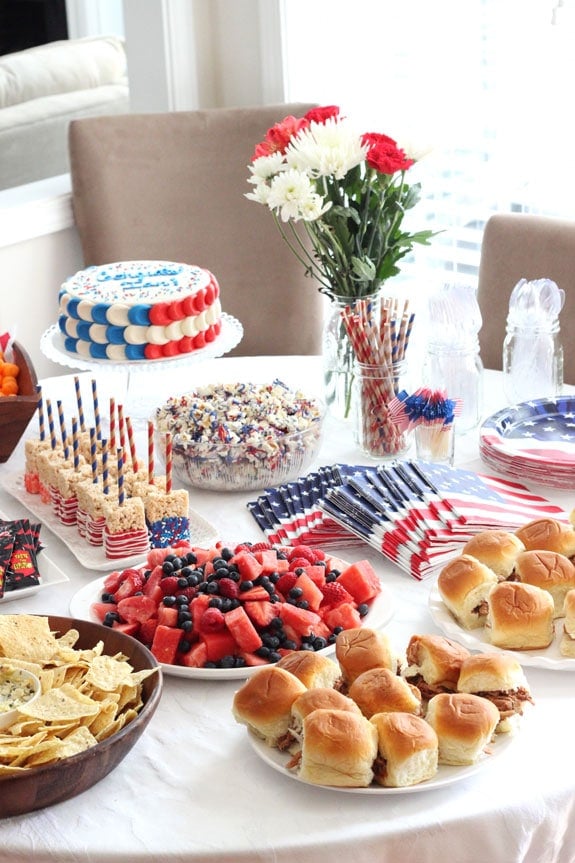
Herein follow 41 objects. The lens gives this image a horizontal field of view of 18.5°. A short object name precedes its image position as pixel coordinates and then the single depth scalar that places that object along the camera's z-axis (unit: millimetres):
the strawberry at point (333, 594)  1751
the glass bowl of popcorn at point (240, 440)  2063
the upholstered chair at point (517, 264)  2600
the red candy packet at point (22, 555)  1844
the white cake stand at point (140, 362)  2342
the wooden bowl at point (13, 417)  2198
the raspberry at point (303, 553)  1816
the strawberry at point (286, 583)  1737
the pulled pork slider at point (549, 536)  1798
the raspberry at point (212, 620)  1679
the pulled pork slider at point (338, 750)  1487
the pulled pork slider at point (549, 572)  1732
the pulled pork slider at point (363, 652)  1603
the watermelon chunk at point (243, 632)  1676
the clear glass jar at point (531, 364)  2275
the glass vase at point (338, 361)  2240
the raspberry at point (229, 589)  1710
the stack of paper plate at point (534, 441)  2074
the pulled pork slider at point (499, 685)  1562
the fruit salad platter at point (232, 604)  1682
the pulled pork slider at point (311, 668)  1588
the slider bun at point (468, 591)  1722
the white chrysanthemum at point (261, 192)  2221
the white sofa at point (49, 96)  4114
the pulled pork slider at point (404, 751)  1488
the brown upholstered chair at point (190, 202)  3139
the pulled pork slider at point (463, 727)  1510
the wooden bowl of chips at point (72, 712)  1483
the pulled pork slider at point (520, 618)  1675
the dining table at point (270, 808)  1478
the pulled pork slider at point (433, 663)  1600
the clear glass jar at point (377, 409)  2132
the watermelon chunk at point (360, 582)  1776
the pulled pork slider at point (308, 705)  1533
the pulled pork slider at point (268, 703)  1547
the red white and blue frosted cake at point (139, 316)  2345
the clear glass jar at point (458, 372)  2212
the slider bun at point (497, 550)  1773
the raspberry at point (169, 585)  1732
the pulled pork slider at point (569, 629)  1673
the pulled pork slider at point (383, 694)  1546
